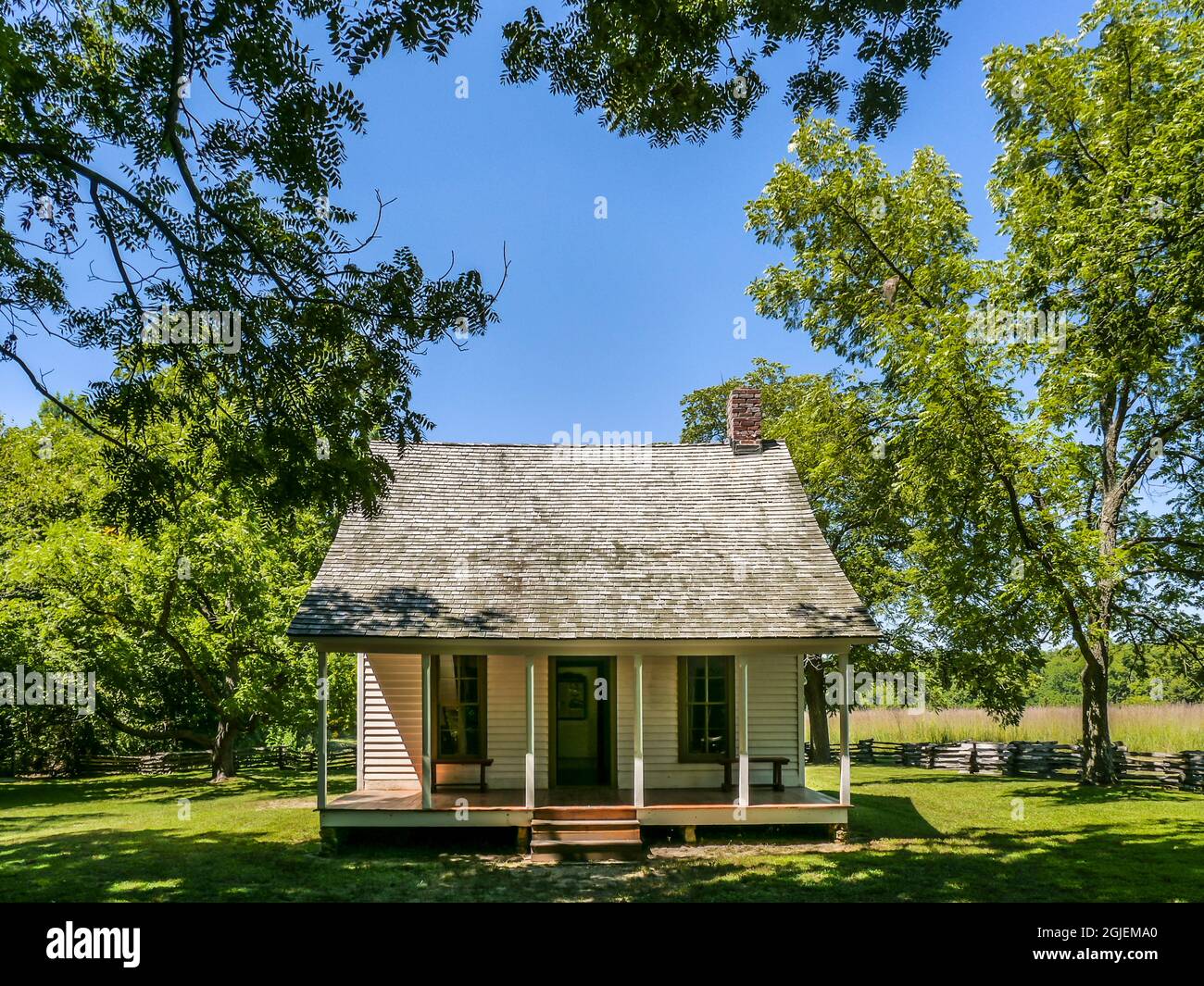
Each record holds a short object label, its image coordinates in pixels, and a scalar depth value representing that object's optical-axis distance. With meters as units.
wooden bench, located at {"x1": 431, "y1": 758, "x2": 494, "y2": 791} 13.00
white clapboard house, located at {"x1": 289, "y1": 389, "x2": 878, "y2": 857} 12.32
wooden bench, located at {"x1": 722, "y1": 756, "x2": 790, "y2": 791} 13.62
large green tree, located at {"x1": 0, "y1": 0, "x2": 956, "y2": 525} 6.19
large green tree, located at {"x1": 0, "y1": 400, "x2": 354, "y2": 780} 18.52
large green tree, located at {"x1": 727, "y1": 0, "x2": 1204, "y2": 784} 13.82
